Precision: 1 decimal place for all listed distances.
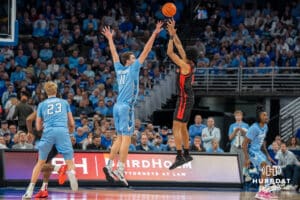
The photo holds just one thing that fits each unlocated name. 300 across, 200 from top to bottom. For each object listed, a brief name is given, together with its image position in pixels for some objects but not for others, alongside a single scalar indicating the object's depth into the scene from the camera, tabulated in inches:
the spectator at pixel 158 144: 930.1
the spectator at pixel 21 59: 1157.7
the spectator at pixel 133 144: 910.9
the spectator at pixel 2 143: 867.1
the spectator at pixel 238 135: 915.4
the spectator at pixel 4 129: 917.2
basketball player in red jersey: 645.3
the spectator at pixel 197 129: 956.0
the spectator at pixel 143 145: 918.4
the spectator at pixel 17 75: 1105.4
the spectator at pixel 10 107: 985.9
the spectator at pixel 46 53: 1182.3
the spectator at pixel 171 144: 923.4
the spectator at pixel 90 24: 1274.6
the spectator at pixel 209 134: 935.0
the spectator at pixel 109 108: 1039.6
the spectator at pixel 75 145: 908.6
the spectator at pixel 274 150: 944.3
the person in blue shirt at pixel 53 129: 657.0
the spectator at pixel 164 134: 993.5
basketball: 631.8
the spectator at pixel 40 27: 1259.8
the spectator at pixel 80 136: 928.9
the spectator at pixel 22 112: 948.6
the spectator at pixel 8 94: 1040.8
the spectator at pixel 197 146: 920.3
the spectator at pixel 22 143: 873.5
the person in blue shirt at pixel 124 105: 645.9
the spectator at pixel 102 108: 1036.5
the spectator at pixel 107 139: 916.0
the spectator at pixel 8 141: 899.4
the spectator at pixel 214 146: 920.9
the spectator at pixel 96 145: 902.4
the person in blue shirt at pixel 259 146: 749.9
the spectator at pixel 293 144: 991.6
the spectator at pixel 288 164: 912.3
